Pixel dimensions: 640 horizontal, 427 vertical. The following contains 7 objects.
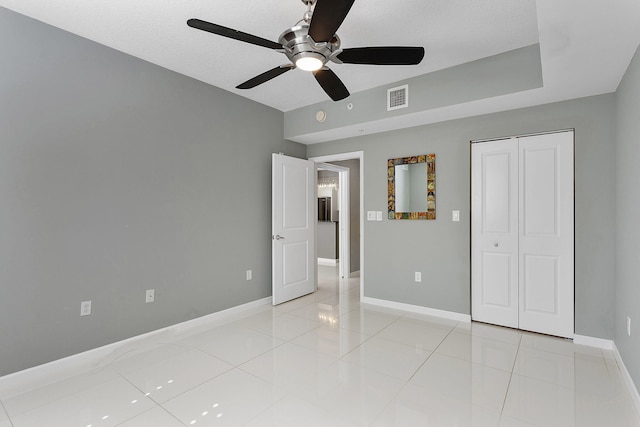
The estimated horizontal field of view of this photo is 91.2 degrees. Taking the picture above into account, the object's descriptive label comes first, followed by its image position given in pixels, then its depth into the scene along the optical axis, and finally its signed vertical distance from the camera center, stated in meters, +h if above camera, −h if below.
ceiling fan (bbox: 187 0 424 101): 1.63 +1.00
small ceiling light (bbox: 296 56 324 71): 1.98 +0.97
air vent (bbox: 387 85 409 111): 3.31 +1.23
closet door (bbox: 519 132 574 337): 2.88 -0.22
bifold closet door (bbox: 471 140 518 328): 3.16 -0.22
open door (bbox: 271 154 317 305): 4.06 -0.22
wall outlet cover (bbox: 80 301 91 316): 2.54 -0.79
